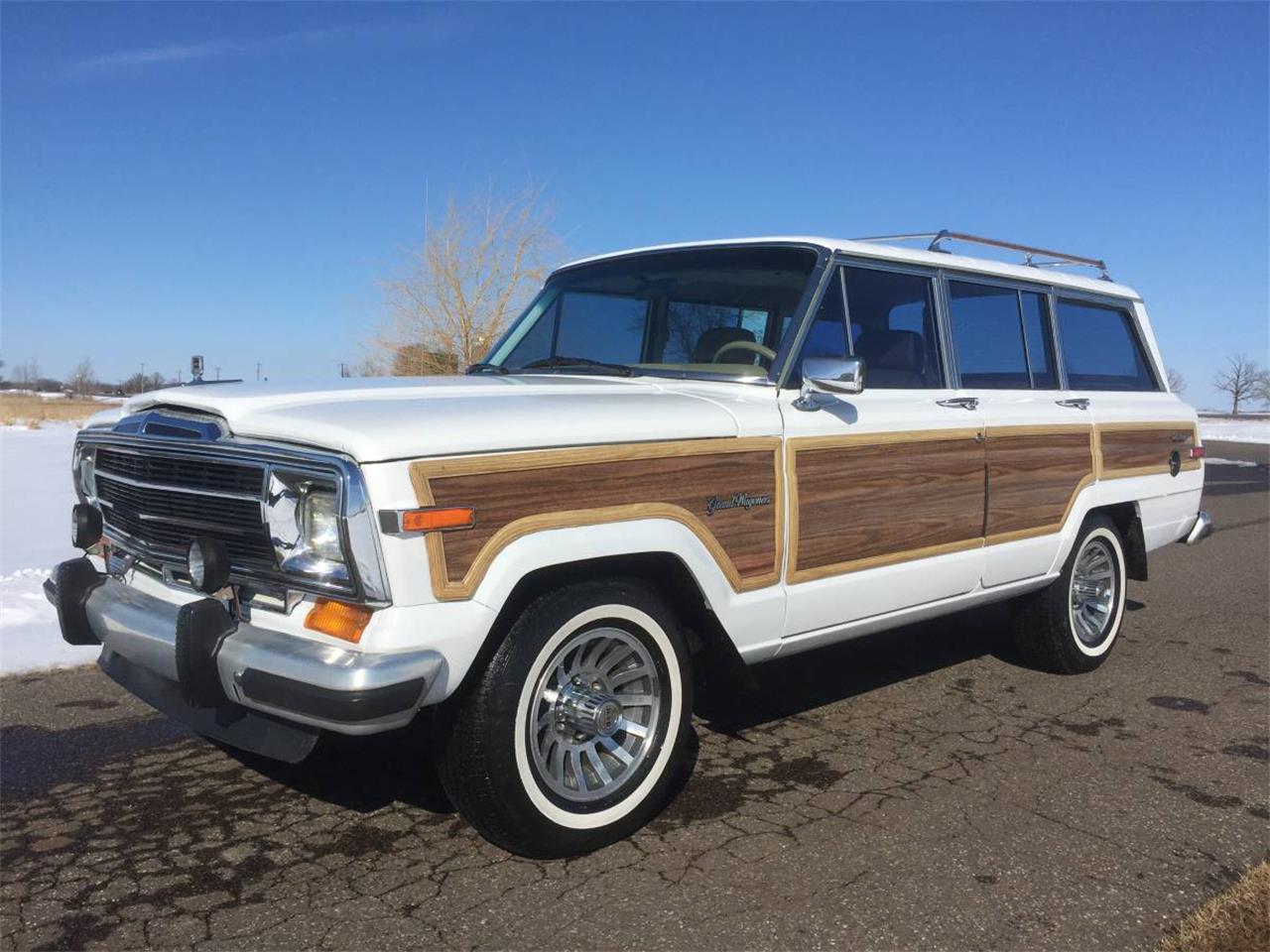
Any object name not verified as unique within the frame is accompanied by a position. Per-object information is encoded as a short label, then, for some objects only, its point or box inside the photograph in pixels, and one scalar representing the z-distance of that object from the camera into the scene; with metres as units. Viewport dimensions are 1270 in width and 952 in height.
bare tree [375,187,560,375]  14.98
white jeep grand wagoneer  2.95
